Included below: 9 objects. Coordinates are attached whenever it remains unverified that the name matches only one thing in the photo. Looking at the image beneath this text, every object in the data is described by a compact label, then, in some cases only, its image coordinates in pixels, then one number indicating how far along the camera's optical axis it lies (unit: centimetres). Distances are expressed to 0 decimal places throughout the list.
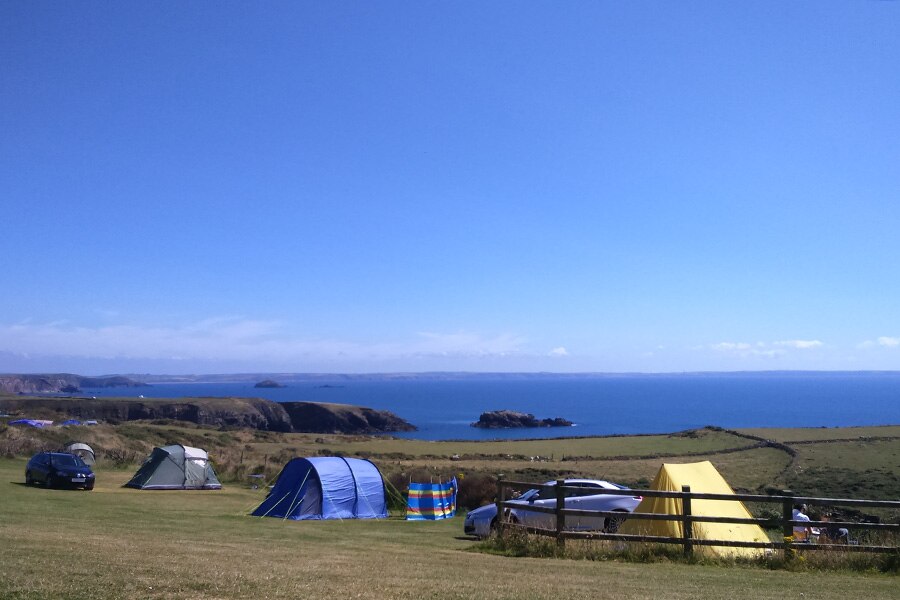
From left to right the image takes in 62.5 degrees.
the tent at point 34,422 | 5247
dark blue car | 2586
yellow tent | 1320
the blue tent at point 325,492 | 2222
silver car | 1518
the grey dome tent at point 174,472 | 2927
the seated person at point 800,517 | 1483
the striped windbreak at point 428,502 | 2342
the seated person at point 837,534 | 1204
